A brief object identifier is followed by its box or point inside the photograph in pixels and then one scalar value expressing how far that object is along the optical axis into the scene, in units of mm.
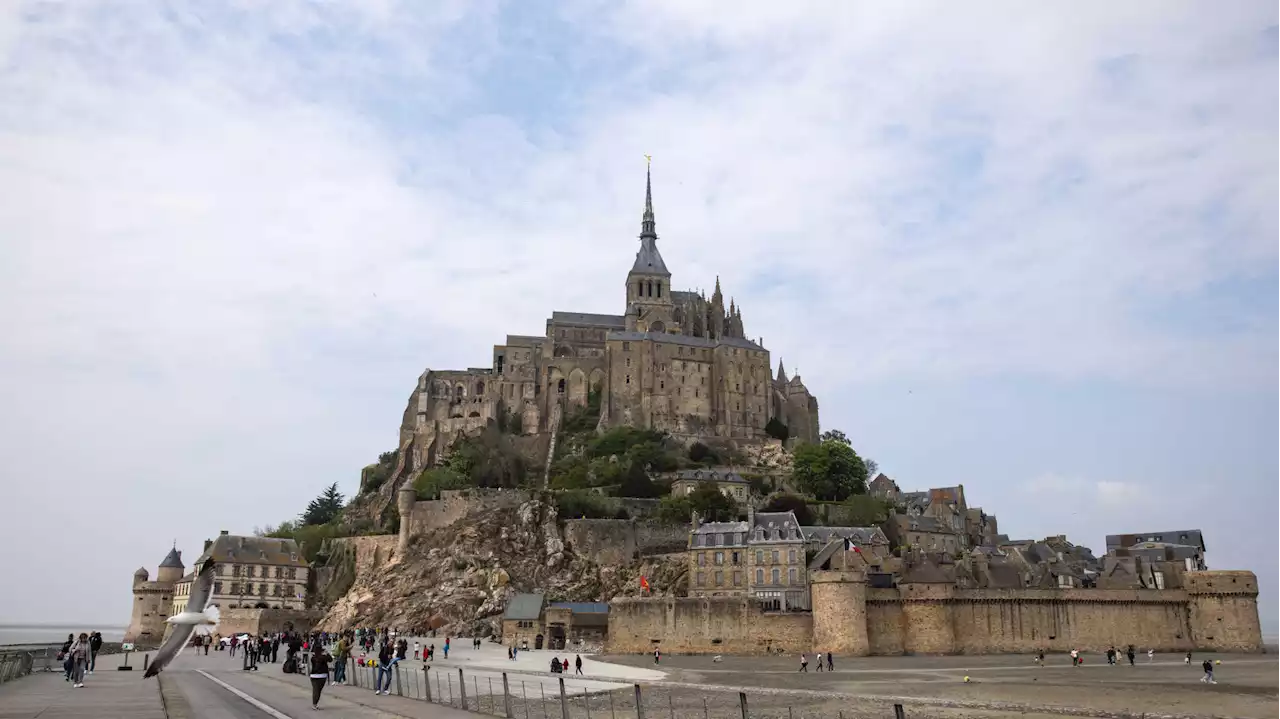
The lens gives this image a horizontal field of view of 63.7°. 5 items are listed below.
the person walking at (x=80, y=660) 23703
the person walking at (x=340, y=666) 27250
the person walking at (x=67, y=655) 25834
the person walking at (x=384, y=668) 23625
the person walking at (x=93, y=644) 30327
